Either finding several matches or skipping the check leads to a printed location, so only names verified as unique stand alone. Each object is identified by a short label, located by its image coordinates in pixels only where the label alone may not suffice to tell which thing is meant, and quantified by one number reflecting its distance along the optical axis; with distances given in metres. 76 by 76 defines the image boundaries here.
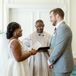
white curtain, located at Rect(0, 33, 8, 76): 2.96
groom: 2.54
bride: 2.68
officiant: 3.66
